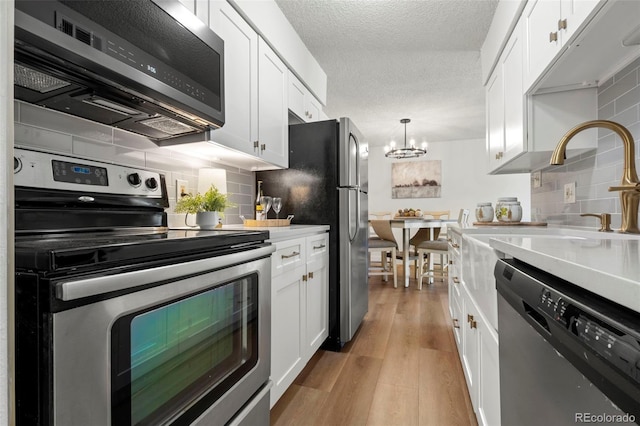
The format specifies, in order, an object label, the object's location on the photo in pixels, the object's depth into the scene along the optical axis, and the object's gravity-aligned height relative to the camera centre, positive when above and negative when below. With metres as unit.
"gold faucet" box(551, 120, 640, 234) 1.17 +0.18
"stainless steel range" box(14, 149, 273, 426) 0.58 -0.23
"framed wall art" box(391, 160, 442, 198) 6.26 +0.65
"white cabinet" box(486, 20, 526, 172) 1.83 +0.71
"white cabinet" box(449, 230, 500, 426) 1.03 -0.59
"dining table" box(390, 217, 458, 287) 4.11 -0.18
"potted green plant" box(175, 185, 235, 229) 1.50 +0.02
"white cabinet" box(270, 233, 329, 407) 1.51 -0.53
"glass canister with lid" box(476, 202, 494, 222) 2.27 -0.01
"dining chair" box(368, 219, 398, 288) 4.21 -0.43
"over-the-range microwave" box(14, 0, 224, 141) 0.83 +0.46
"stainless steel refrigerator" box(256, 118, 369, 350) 2.24 +0.13
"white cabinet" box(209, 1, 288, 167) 1.62 +0.72
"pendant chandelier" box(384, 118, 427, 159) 4.63 +0.90
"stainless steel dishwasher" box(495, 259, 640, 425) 0.36 -0.22
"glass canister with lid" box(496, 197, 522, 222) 2.09 +0.00
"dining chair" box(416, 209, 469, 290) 4.11 -0.52
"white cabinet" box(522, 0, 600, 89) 1.14 +0.77
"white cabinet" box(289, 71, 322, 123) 2.42 +0.93
